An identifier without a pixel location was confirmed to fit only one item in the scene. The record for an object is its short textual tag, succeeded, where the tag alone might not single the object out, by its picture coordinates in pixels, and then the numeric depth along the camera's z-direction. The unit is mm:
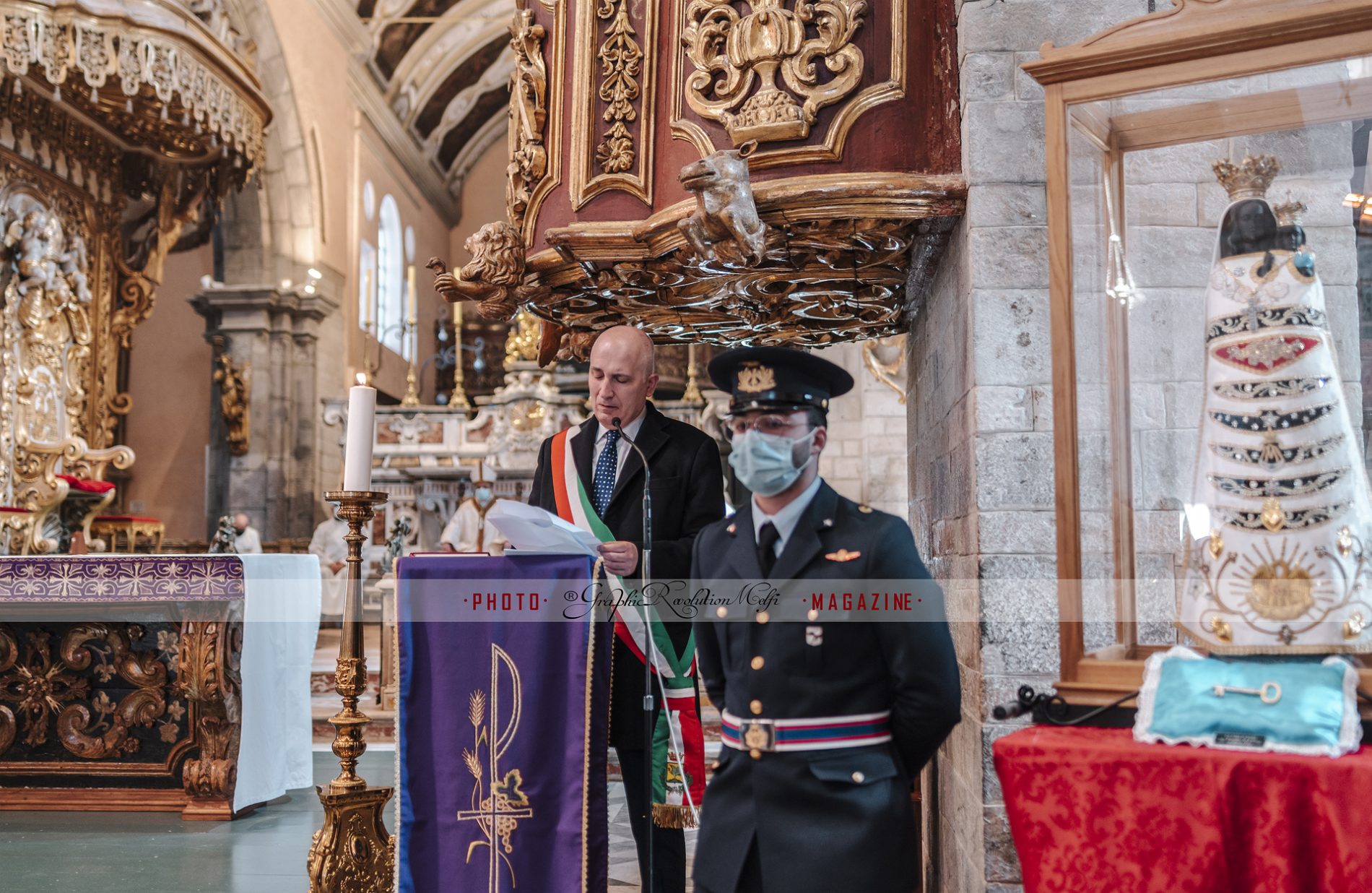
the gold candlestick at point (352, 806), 3412
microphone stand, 2695
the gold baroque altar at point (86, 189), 8523
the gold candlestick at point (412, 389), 13041
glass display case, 2141
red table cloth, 1849
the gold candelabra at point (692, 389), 12273
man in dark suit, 3131
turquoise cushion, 1941
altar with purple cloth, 5344
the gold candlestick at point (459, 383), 13039
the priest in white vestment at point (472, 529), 8953
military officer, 2117
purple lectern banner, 2994
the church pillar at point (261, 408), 13969
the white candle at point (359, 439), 3316
